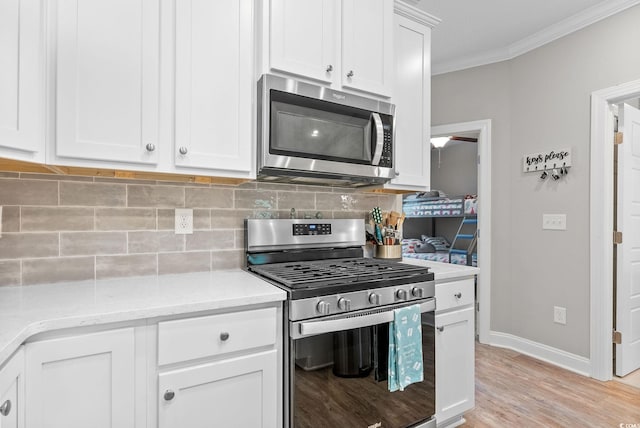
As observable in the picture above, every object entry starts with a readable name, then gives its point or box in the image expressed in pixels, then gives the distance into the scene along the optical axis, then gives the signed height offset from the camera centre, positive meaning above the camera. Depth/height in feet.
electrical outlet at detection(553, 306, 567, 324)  9.13 -2.71
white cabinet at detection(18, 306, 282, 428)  3.28 -1.77
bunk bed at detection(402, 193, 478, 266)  14.71 -0.94
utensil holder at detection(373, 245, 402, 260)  7.13 -0.80
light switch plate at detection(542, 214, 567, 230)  9.14 -0.19
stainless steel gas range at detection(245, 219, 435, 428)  4.47 -1.66
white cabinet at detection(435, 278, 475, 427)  6.02 -2.50
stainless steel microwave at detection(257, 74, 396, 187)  5.26 +1.32
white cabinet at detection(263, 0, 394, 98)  5.40 +2.93
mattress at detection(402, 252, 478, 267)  14.29 -1.99
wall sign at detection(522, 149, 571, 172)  9.05 +1.49
